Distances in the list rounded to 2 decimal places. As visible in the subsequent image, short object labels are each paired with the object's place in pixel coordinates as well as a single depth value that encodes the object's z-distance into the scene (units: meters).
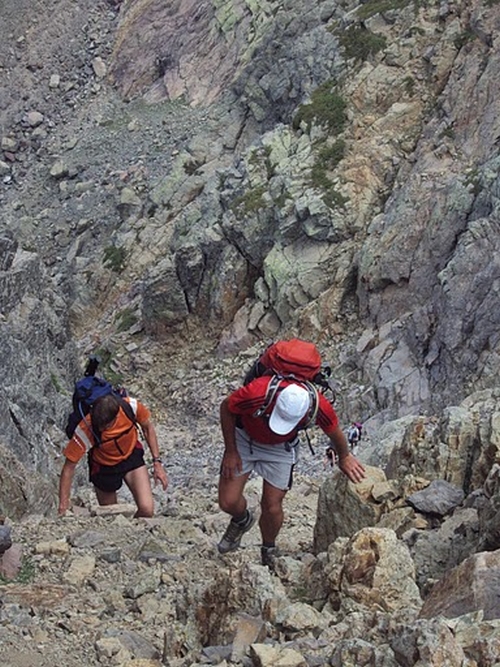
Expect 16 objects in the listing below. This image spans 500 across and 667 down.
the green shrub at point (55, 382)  20.15
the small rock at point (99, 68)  47.59
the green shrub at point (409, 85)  28.97
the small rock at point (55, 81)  47.69
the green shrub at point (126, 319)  30.83
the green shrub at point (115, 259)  33.25
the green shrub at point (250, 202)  28.61
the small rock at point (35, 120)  46.19
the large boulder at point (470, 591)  5.16
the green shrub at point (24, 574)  7.82
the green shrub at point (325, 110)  29.23
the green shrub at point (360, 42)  30.27
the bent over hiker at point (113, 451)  8.93
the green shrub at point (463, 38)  28.26
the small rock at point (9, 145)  45.19
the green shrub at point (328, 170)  27.31
